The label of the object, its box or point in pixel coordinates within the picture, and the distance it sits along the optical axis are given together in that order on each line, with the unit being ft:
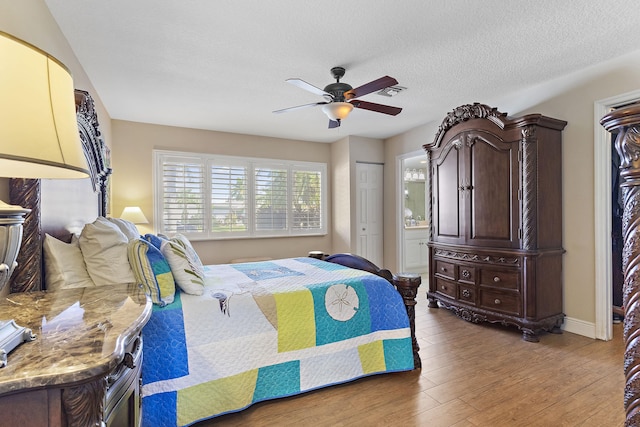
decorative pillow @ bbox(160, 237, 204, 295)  6.88
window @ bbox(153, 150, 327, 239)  15.79
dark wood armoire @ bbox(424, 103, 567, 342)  10.24
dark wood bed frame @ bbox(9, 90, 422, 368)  4.88
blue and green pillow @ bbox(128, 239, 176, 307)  6.04
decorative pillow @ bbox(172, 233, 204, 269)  8.41
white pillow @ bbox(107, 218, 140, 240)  7.79
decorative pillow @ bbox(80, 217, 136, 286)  5.86
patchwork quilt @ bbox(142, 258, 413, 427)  5.96
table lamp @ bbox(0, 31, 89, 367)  2.36
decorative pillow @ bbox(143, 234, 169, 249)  7.71
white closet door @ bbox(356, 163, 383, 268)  18.58
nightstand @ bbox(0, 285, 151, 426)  2.20
